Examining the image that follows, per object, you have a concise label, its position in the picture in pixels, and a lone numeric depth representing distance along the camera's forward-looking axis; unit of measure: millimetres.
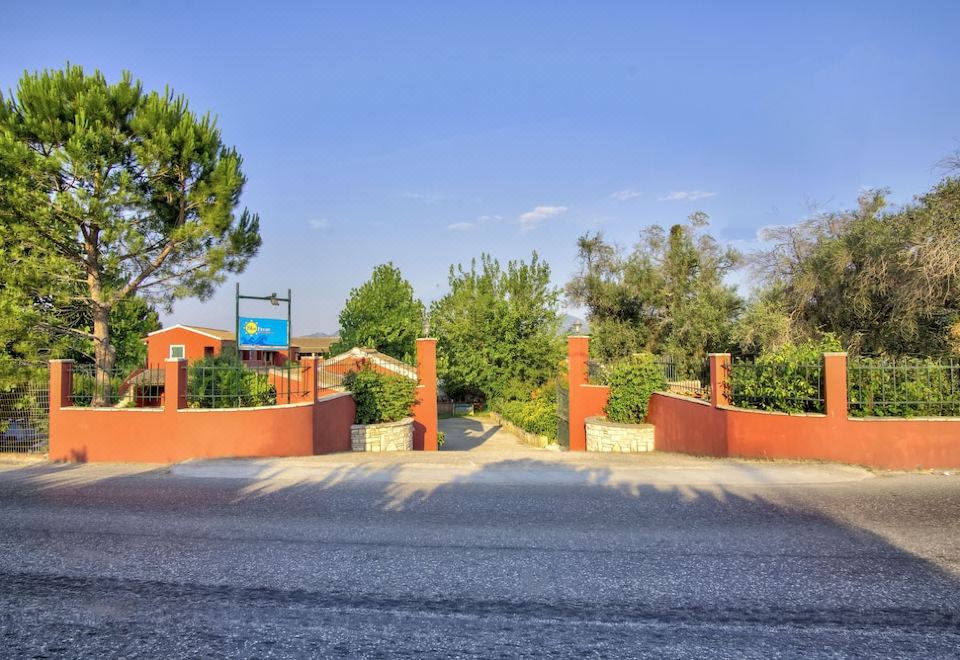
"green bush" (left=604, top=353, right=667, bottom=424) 15781
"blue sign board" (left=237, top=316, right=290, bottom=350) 13688
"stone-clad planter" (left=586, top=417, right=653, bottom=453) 15320
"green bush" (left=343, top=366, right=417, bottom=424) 15719
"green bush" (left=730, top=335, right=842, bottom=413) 10266
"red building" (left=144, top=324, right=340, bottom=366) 39188
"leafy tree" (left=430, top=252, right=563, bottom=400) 34188
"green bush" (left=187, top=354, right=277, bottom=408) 11445
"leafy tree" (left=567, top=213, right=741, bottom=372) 29875
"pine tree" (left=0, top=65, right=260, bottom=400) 12398
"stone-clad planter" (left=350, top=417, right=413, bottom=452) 15109
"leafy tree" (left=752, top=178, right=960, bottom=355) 13289
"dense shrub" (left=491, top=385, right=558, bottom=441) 23703
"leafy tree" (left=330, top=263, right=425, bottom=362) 40094
